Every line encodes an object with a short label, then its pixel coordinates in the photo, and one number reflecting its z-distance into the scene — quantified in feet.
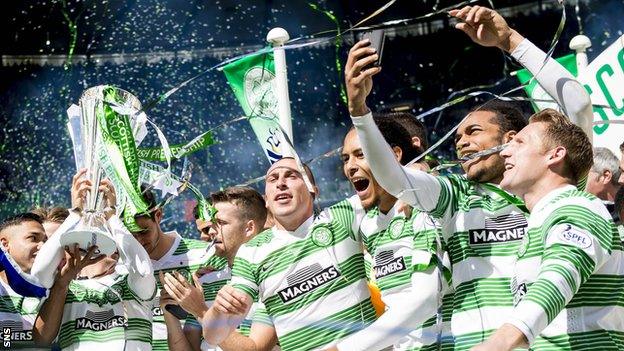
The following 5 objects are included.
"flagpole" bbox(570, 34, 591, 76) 22.24
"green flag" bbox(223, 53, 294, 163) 20.42
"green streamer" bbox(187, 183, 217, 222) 18.49
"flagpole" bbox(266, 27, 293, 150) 18.75
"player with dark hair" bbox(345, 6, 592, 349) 12.82
